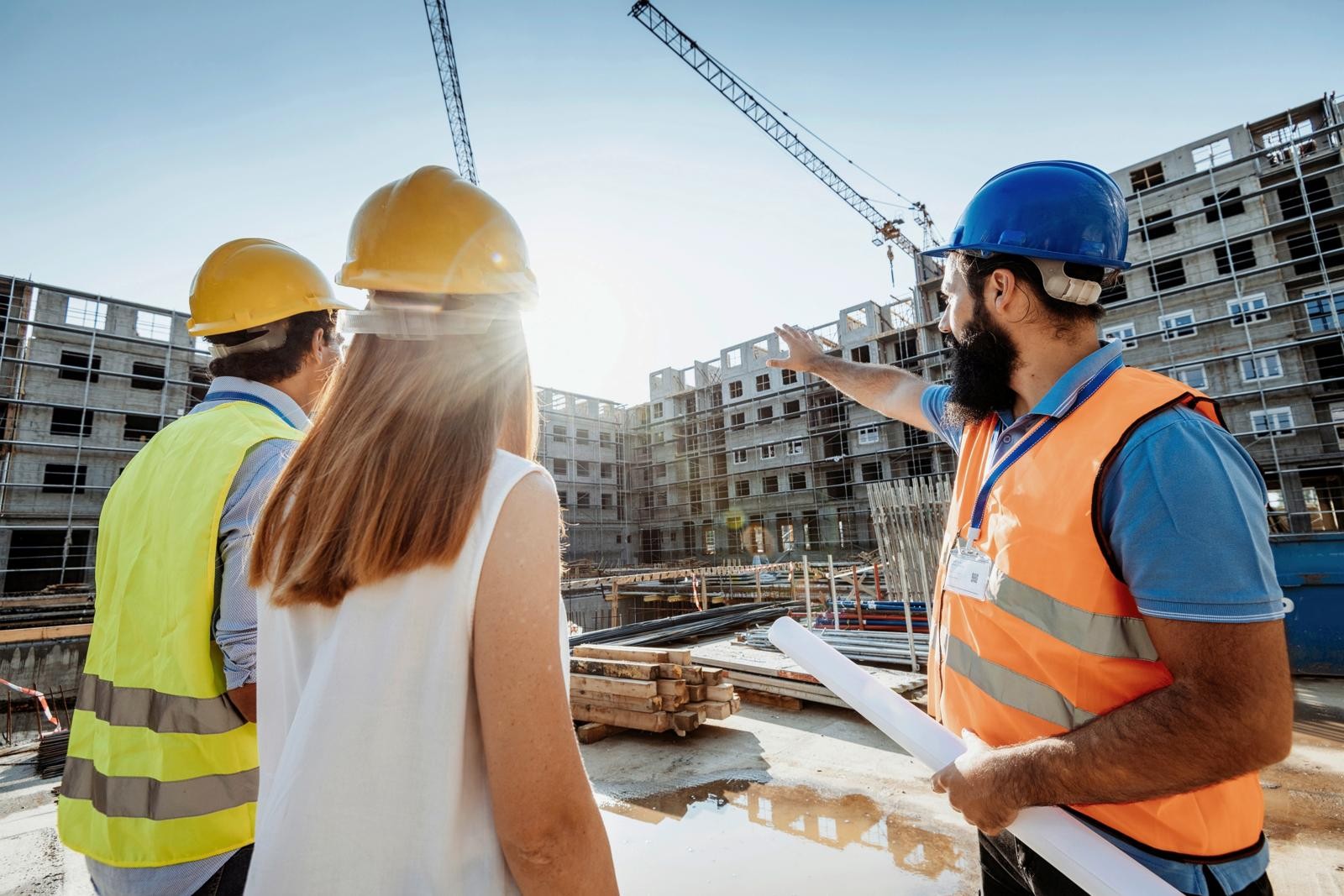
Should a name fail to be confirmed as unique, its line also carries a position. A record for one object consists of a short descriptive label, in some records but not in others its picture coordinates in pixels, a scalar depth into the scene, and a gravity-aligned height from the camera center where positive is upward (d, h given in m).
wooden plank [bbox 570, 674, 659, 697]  5.52 -1.35
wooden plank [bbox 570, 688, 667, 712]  5.52 -1.49
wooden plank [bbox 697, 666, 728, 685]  5.77 -1.32
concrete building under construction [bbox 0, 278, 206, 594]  23.12 +6.73
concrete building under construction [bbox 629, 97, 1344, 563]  20.69 +8.33
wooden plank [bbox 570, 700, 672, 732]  5.50 -1.65
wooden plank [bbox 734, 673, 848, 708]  6.30 -1.69
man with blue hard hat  1.04 -0.14
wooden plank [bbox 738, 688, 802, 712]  6.61 -1.87
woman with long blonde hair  0.77 -0.16
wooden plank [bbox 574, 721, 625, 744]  5.74 -1.82
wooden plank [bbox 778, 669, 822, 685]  6.48 -1.55
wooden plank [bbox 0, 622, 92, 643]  9.41 -0.93
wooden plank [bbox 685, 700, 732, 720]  5.65 -1.60
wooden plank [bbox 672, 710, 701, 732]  5.53 -1.67
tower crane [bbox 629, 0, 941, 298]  36.78 +27.02
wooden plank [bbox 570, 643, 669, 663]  6.20 -1.17
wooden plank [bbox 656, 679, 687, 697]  5.55 -1.37
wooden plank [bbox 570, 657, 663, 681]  5.66 -1.24
